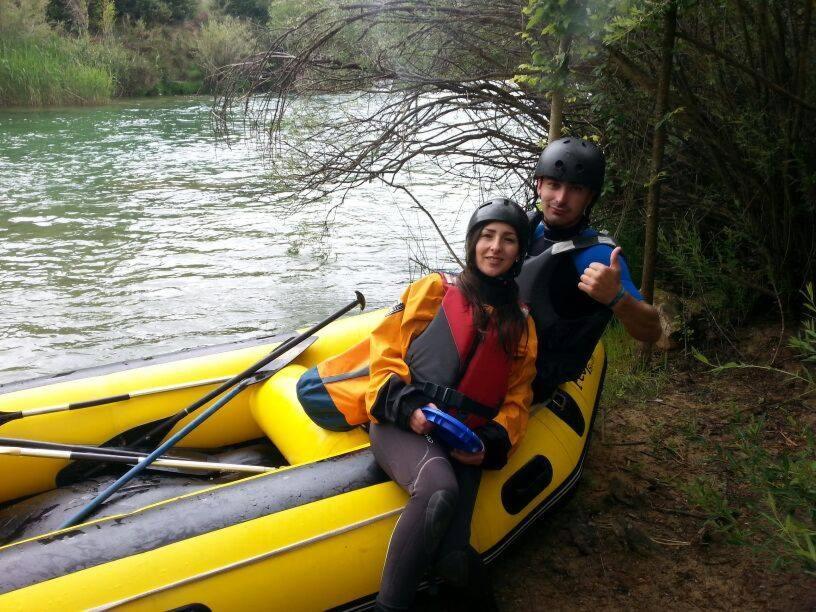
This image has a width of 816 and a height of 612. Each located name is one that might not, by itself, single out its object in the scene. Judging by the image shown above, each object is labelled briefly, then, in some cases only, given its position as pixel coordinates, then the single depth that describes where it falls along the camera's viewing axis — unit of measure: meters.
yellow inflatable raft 2.20
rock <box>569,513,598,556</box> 2.95
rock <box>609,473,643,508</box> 3.22
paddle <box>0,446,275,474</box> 2.71
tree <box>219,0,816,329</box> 3.64
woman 2.46
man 2.69
